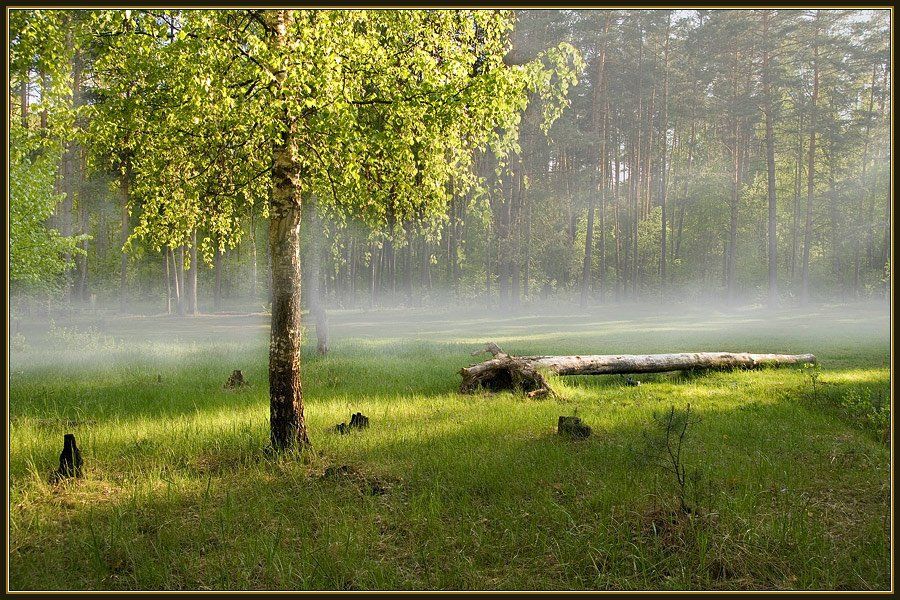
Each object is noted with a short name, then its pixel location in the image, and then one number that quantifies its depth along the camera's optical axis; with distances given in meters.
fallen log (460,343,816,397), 9.80
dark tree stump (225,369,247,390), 10.58
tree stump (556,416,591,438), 6.68
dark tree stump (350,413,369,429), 7.23
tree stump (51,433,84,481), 5.27
